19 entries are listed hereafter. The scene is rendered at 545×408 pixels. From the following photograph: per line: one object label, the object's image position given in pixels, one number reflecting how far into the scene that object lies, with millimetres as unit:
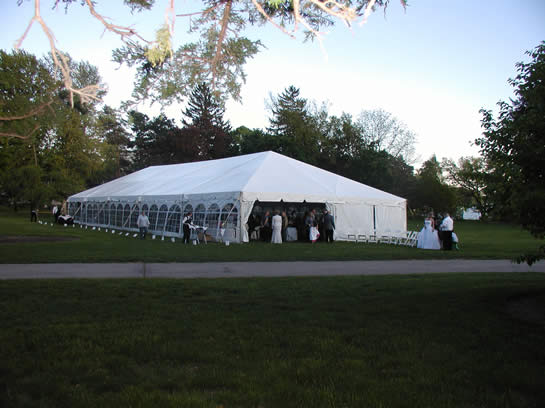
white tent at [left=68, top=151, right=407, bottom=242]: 22000
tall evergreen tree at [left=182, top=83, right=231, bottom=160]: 63812
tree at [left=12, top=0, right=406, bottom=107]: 7293
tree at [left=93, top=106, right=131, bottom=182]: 74069
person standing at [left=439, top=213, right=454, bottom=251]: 19062
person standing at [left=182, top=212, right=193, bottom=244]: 20641
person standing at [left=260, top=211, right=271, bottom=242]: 22156
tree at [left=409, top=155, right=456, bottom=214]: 63094
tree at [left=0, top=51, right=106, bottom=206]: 44156
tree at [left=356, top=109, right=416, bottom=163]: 62188
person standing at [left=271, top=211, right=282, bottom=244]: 21438
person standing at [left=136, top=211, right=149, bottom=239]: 22391
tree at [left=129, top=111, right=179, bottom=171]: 68312
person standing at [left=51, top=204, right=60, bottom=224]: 38406
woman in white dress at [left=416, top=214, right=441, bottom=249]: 19984
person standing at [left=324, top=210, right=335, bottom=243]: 22266
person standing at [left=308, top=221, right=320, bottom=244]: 22219
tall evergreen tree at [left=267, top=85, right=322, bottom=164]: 54188
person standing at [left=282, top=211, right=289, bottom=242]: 23041
